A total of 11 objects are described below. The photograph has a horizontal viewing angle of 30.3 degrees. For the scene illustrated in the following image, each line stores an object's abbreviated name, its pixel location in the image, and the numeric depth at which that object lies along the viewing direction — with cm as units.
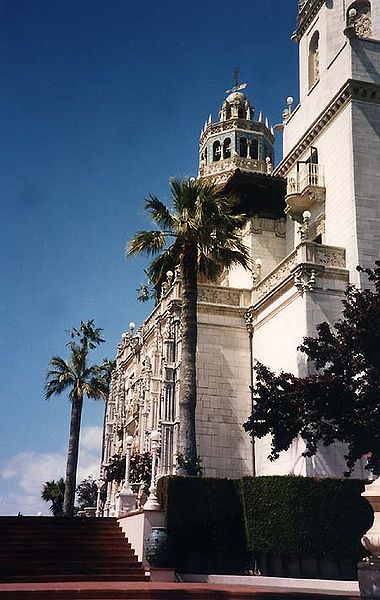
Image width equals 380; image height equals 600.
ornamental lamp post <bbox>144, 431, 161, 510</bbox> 1980
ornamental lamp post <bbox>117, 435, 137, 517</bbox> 2406
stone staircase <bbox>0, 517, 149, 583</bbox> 1839
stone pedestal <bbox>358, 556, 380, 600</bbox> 1071
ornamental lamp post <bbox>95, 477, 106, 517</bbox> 3812
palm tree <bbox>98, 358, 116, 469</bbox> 4760
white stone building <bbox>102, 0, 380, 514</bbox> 2595
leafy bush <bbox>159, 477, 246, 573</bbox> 1966
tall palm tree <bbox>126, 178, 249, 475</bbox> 2331
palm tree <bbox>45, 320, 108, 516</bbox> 4522
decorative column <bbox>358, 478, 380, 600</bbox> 1072
